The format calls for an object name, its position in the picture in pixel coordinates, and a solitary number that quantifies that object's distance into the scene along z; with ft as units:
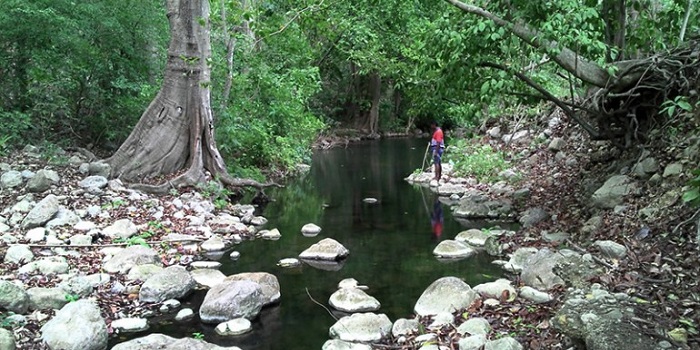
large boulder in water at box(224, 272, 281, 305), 21.56
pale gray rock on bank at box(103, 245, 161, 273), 23.29
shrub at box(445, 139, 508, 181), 48.49
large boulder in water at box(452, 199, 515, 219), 35.87
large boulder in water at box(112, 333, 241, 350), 16.15
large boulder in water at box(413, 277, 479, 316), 19.40
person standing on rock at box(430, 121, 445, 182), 48.24
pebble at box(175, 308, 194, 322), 19.74
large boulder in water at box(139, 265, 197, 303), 20.98
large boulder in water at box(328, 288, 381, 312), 20.88
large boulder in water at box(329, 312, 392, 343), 17.97
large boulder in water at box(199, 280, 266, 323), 19.69
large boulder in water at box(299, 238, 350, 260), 27.60
